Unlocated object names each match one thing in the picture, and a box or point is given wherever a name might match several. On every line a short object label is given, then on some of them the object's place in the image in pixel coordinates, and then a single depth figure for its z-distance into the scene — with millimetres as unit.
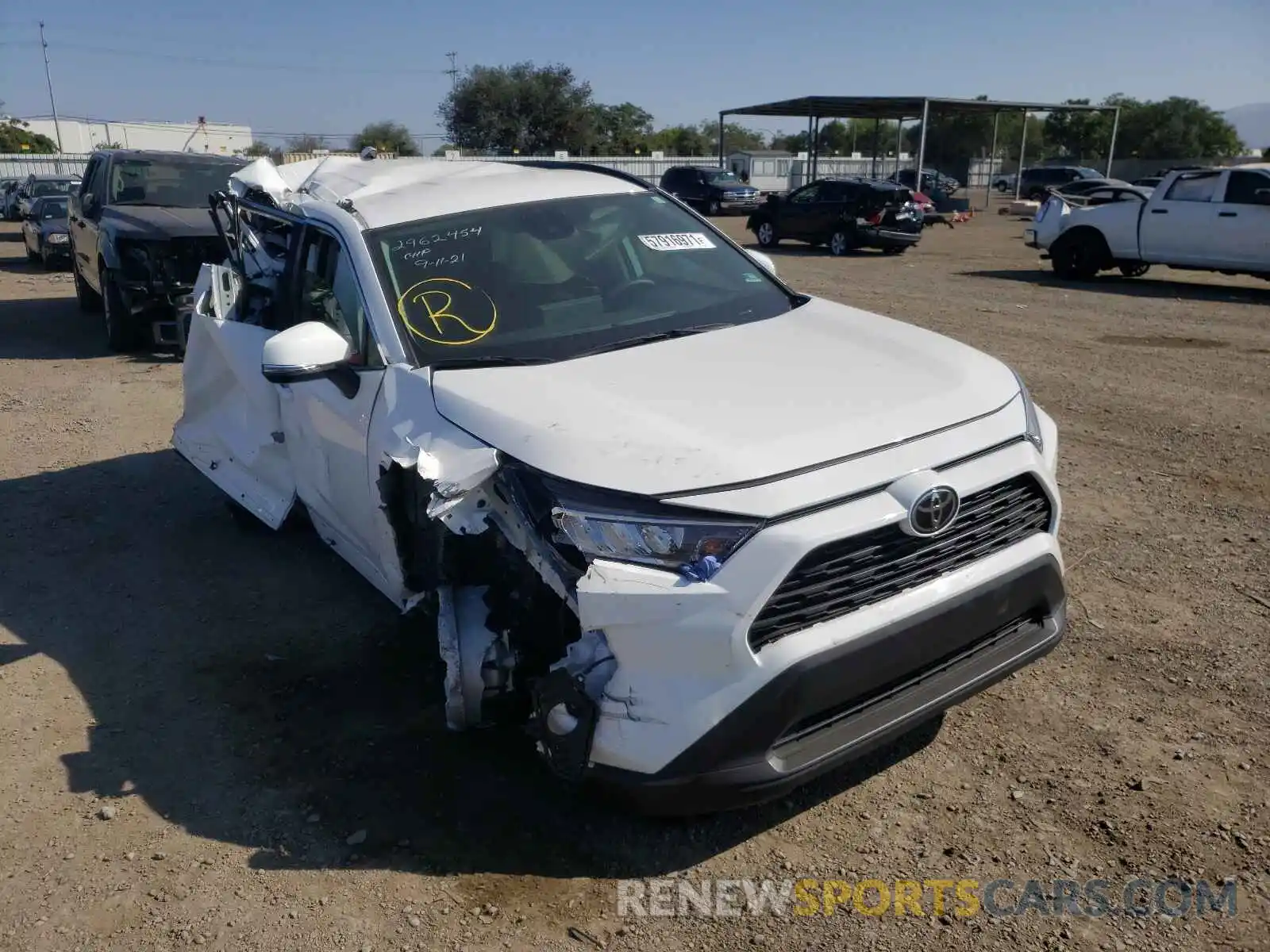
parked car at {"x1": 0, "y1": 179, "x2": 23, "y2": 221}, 30209
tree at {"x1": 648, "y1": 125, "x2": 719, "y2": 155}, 82250
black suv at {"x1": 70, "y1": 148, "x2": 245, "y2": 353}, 9695
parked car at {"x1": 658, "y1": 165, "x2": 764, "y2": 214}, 33938
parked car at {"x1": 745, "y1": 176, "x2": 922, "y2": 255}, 20359
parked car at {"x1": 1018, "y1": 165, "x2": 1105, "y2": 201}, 42094
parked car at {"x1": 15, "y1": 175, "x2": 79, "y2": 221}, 23500
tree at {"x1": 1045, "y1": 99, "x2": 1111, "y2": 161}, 71438
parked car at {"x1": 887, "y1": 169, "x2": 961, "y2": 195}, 35284
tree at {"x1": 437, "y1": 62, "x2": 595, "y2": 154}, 66062
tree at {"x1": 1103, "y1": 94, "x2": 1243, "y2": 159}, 66875
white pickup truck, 13570
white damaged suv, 2527
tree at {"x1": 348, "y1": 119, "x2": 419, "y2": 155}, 56762
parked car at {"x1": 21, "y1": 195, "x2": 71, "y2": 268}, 17578
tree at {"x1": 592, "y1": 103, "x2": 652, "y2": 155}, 69938
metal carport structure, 32938
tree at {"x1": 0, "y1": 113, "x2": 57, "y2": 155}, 64562
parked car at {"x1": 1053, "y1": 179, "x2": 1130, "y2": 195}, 24066
